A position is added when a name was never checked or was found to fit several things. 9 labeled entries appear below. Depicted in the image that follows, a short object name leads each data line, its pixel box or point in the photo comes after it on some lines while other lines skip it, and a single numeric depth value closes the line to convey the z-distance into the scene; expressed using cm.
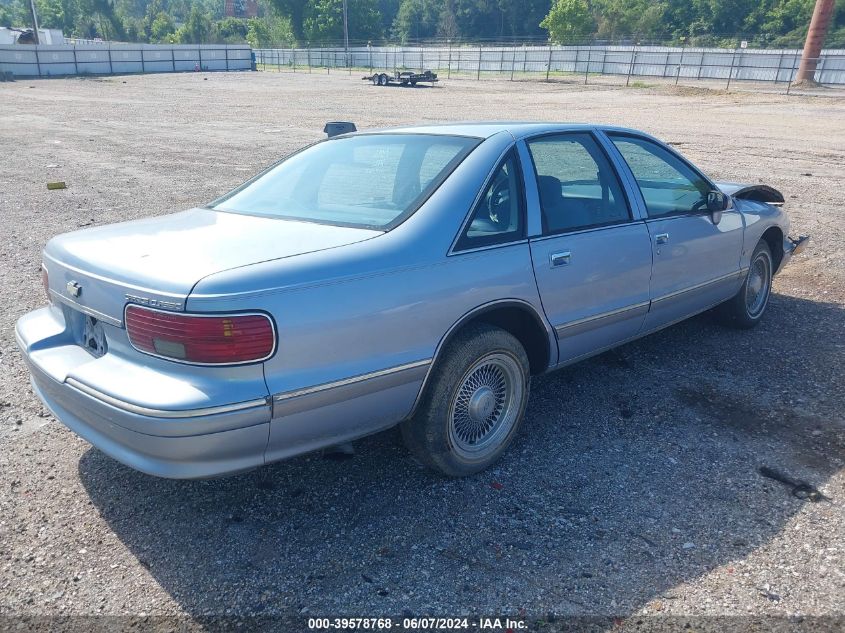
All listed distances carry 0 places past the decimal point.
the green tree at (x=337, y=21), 9950
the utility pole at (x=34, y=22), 5441
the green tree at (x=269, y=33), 10681
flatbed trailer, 4309
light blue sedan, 257
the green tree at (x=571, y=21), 8025
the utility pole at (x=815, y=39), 4178
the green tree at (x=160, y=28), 12131
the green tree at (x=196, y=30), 10031
